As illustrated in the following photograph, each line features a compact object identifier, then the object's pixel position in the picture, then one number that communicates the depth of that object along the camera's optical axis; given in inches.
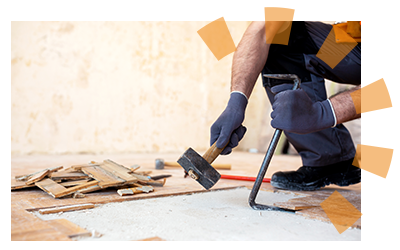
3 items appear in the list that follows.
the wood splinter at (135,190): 59.7
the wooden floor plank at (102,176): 62.2
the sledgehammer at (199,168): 49.7
